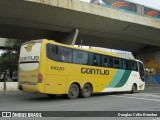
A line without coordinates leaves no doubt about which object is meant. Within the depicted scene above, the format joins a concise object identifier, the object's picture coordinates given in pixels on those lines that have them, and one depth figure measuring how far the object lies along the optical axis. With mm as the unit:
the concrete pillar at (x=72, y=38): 28658
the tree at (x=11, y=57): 43188
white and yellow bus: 15844
